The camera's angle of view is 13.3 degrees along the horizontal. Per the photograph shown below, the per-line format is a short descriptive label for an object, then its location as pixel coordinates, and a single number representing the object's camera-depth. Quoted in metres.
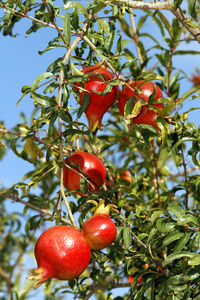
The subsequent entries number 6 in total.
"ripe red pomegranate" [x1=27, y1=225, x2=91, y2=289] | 1.17
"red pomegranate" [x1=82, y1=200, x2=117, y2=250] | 1.22
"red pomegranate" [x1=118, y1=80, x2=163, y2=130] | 1.29
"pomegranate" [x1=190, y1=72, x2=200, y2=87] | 1.93
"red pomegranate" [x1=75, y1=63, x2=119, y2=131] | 1.27
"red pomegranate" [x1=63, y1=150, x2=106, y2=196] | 1.39
